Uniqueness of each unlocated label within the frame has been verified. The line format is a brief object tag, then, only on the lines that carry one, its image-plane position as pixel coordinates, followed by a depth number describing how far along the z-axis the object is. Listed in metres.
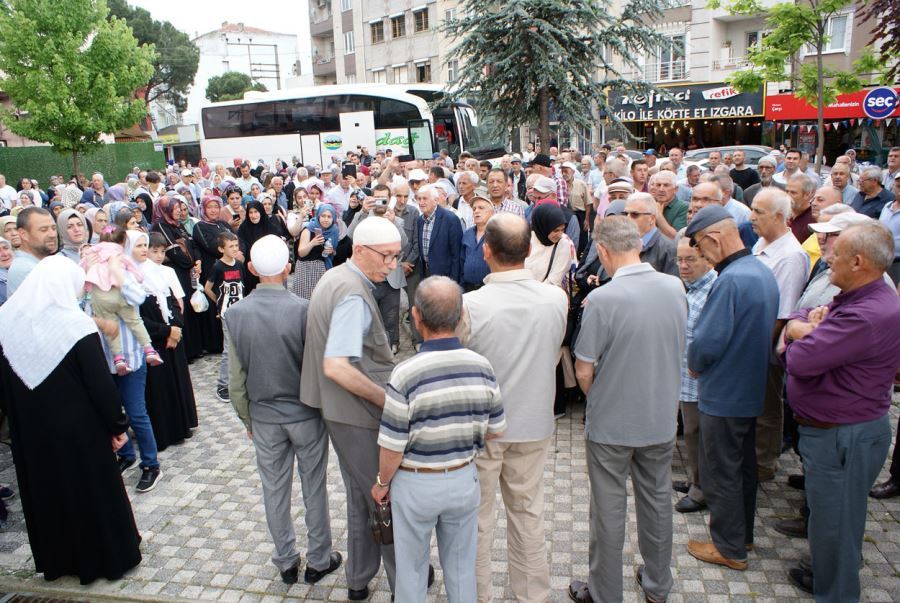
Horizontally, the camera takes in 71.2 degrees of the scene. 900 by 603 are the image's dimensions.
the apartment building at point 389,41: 35.41
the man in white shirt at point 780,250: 4.25
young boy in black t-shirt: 6.85
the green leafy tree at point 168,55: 50.85
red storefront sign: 22.73
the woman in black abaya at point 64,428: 3.47
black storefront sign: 25.94
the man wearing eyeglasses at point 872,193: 7.23
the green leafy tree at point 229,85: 62.41
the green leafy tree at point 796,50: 13.01
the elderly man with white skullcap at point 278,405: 3.45
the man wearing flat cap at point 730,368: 3.39
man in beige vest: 3.06
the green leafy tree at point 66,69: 22.27
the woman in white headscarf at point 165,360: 5.49
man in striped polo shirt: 2.63
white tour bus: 22.52
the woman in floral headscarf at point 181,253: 7.54
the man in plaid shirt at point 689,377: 4.07
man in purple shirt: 2.90
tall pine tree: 14.55
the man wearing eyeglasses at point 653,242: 4.88
